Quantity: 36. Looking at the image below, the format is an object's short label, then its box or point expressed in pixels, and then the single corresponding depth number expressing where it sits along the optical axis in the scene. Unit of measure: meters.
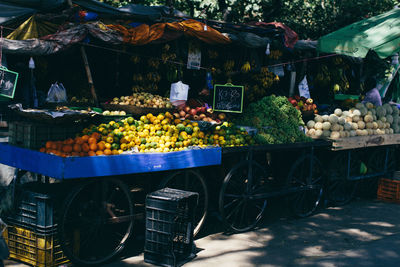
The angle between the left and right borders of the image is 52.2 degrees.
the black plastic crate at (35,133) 5.35
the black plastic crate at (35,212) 4.74
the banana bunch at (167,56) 8.25
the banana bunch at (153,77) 8.40
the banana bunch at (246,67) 9.24
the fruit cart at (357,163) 8.30
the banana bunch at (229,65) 9.21
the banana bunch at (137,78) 8.41
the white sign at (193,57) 8.30
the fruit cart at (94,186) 4.78
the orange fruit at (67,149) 5.15
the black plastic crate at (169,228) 5.11
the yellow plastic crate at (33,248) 4.79
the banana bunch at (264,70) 9.59
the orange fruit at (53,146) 5.14
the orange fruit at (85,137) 5.43
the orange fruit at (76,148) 5.19
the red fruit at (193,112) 7.81
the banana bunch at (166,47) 8.11
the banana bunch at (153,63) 8.33
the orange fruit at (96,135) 5.53
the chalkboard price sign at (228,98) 7.71
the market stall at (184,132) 5.25
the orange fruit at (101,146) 5.32
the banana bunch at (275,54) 9.62
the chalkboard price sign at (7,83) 6.37
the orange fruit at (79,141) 5.29
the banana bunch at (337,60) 11.09
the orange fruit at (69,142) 5.31
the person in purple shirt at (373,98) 10.60
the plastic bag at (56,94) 7.18
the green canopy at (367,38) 8.55
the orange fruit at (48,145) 5.16
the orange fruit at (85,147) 5.23
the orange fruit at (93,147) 5.23
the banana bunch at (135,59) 8.10
